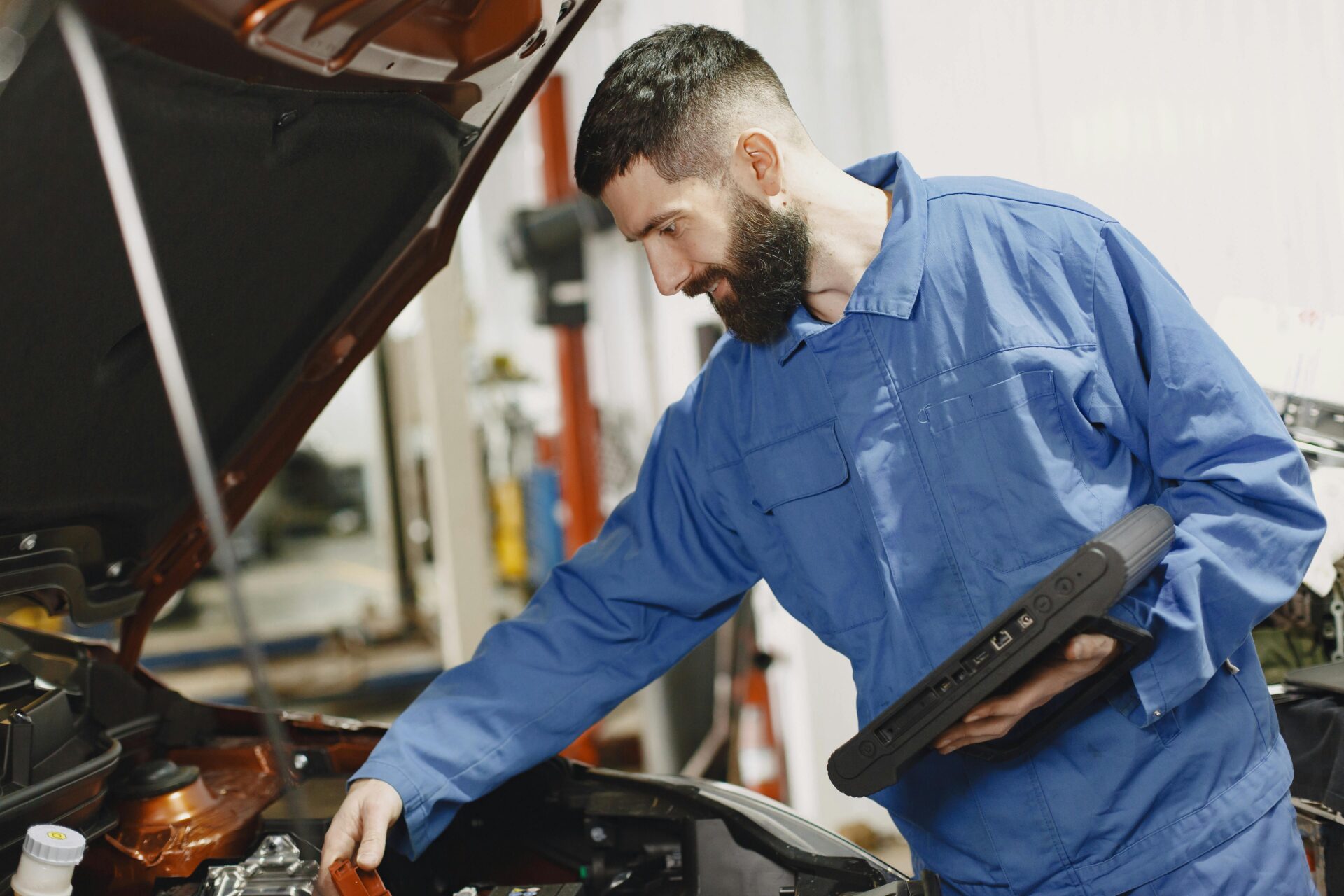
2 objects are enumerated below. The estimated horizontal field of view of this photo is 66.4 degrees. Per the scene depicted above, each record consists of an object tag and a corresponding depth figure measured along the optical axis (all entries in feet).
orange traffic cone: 9.93
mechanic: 3.43
